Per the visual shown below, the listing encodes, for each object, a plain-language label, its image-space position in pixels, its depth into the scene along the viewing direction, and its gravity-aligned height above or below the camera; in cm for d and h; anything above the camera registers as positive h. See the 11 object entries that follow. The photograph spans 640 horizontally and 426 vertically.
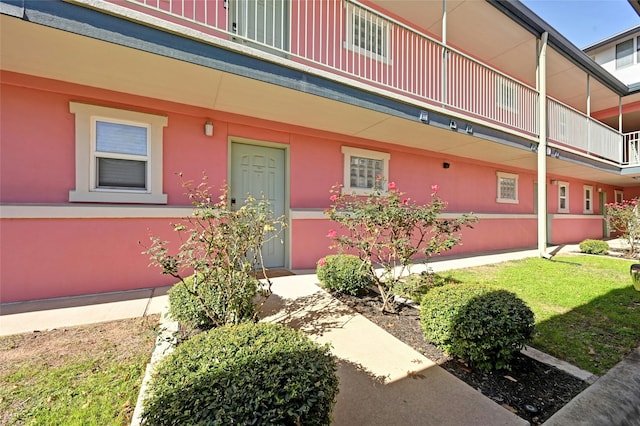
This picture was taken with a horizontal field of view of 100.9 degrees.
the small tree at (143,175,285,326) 253 -44
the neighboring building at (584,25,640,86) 1259 +797
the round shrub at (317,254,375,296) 422 -100
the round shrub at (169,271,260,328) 266 -94
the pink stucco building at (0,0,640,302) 352 +188
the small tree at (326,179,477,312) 346 -21
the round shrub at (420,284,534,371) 234 -104
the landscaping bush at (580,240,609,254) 927 -120
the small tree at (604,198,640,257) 887 -29
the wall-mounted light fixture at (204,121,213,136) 500 +162
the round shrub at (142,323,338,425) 123 -88
